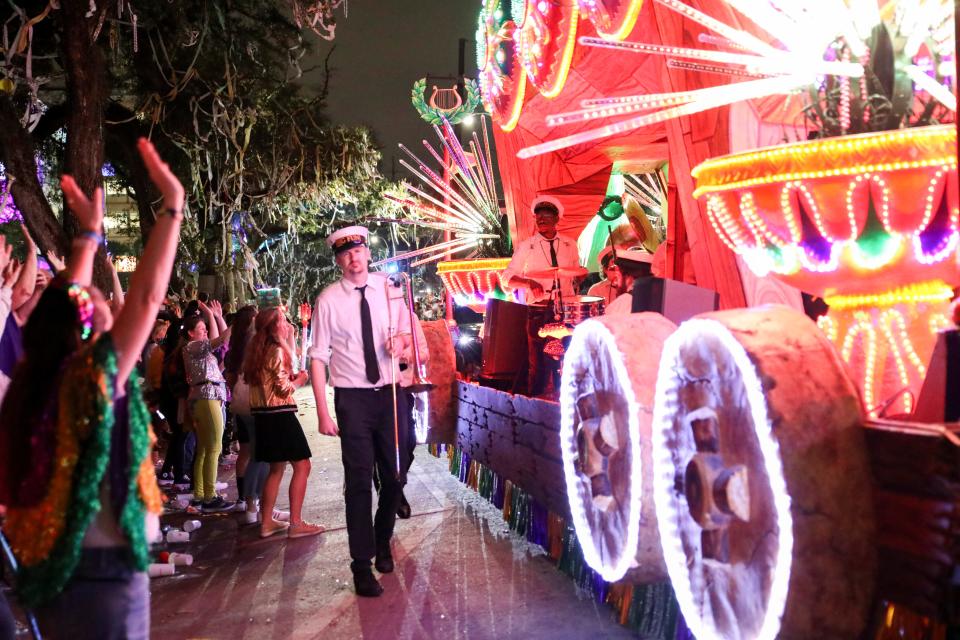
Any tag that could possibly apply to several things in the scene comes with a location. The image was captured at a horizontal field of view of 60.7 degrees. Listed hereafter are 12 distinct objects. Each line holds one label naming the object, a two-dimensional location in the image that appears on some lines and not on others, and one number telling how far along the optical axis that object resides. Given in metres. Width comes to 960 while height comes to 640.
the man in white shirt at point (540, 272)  6.58
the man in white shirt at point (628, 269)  6.14
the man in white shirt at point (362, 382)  4.73
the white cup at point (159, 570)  5.27
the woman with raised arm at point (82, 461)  2.06
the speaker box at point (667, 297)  4.02
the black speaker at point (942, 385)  2.48
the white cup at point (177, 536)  6.15
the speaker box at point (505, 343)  7.11
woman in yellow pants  7.22
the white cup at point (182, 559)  5.54
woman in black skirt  6.03
